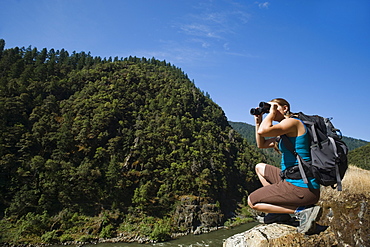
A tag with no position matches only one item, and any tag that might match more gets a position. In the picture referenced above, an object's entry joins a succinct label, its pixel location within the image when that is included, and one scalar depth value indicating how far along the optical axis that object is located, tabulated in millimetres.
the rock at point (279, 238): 2893
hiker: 2605
